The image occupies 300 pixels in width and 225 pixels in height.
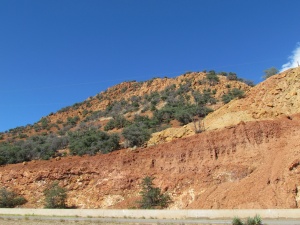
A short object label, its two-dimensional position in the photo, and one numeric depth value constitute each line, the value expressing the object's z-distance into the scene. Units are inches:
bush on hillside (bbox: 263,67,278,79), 1945.1
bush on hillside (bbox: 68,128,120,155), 1416.1
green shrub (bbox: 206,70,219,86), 2714.8
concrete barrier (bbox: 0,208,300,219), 658.8
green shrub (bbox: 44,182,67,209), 1020.5
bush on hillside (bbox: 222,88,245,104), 2063.9
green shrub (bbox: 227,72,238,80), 2783.0
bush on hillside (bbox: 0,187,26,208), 1109.7
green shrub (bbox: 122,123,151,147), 1412.4
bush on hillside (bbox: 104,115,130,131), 2209.6
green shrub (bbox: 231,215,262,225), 573.3
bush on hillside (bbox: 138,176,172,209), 904.9
